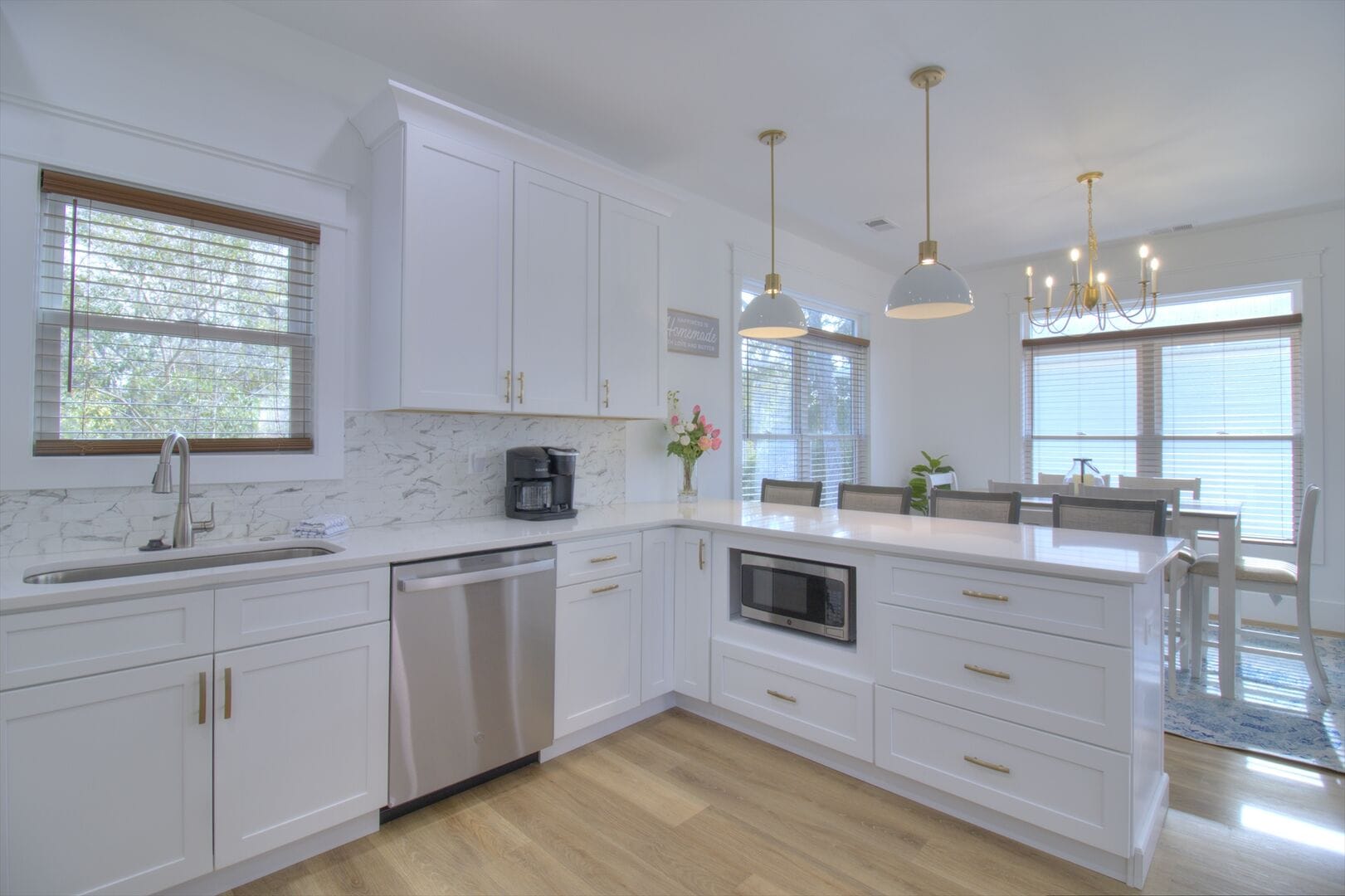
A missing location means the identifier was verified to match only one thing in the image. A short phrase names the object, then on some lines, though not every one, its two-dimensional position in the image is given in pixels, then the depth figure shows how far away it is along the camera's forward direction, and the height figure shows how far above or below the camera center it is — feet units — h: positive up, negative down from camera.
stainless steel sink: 5.93 -1.19
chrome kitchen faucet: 6.27 -0.46
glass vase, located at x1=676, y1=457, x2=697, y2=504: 11.78 -0.65
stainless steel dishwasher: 6.72 -2.51
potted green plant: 18.02 -0.79
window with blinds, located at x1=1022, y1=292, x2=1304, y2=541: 14.94 +1.26
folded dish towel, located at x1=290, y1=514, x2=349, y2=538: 7.54 -0.92
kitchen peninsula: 5.19 -2.19
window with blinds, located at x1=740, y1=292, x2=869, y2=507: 14.60 +1.21
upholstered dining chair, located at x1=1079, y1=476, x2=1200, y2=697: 10.67 -2.27
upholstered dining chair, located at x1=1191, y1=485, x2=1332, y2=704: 10.12 -2.07
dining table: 10.14 -1.92
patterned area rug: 8.51 -3.93
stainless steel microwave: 7.89 -1.88
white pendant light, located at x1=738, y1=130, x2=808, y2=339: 9.92 +2.20
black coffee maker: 9.07 -0.44
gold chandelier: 12.79 +3.80
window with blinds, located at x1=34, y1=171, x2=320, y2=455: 6.47 +1.45
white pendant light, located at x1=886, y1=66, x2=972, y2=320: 8.30 +2.23
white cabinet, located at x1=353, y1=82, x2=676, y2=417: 7.86 +2.60
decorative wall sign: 12.53 +2.48
